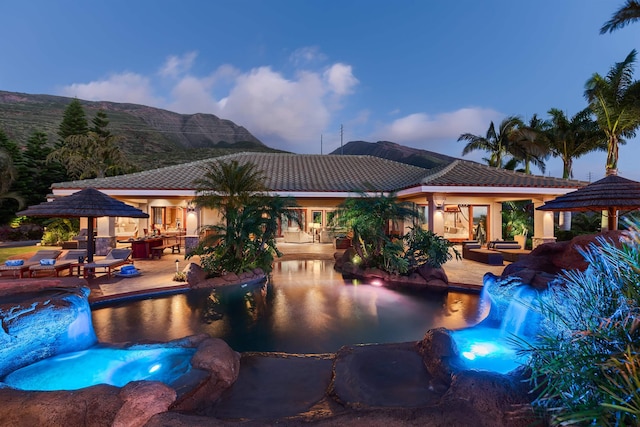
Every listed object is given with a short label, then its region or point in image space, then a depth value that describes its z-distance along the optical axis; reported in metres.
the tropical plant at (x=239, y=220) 11.00
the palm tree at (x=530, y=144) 26.15
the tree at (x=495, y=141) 27.95
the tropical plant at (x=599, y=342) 1.82
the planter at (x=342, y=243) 19.09
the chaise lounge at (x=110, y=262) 10.55
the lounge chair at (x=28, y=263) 9.89
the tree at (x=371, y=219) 11.55
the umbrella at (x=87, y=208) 10.02
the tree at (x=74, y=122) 36.22
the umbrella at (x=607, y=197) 7.55
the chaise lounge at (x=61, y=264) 9.91
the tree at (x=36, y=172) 27.20
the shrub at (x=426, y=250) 11.16
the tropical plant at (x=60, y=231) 19.62
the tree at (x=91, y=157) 27.89
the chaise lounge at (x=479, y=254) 13.63
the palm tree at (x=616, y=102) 17.38
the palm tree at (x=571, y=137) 23.76
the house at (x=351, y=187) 14.45
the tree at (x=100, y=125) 35.53
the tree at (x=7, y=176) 23.02
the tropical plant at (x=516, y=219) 18.59
